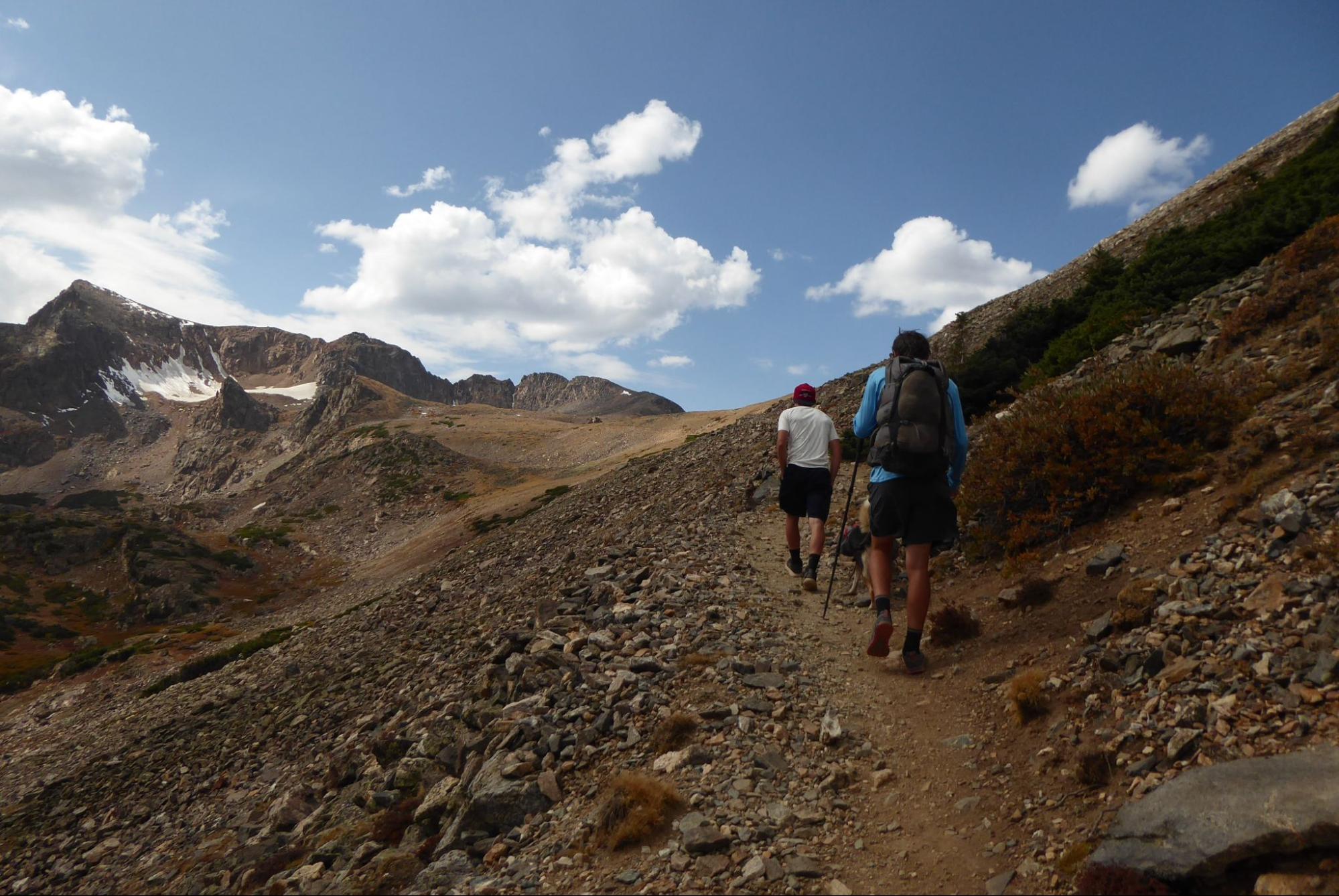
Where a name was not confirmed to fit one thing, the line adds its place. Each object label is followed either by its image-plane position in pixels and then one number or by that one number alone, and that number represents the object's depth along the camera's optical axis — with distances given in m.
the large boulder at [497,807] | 6.79
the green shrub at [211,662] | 28.98
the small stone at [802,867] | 5.02
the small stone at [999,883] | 4.45
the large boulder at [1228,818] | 3.63
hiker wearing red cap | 10.76
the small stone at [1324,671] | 4.63
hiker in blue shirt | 7.38
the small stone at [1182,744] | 4.82
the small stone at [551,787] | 6.82
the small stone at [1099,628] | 6.68
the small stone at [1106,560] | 7.89
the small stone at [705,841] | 5.38
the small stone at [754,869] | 5.05
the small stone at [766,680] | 7.71
